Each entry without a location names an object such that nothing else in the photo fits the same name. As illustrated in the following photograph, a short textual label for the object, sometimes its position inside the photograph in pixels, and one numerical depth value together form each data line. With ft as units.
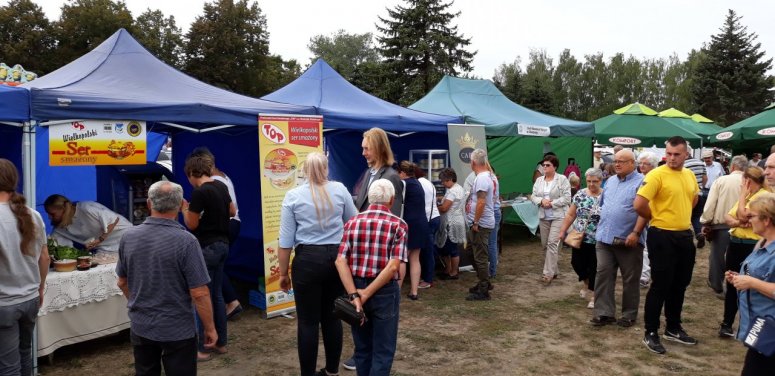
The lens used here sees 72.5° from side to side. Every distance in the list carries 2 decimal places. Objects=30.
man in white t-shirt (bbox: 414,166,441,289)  19.76
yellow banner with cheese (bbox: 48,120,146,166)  12.50
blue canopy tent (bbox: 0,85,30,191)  11.58
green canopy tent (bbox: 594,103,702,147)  40.50
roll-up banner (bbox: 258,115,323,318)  16.49
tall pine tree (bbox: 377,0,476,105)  92.02
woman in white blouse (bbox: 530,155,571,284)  20.34
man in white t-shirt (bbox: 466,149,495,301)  18.11
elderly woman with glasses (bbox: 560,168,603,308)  17.02
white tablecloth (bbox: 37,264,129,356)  12.62
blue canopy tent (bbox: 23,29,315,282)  13.19
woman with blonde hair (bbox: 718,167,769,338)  13.31
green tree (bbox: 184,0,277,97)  98.43
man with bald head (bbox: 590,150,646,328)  14.47
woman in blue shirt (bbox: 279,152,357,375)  10.05
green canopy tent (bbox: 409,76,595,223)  28.25
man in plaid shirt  8.91
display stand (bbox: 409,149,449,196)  25.43
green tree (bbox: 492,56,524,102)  107.34
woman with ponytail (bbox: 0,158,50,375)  8.05
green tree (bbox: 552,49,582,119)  149.69
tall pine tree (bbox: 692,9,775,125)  110.01
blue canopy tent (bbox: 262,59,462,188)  20.66
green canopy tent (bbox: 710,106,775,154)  34.35
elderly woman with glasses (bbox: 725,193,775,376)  7.95
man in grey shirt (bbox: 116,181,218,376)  7.93
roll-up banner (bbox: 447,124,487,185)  23.88
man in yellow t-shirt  13.23
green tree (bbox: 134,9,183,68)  91.86
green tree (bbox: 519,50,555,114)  102.94
